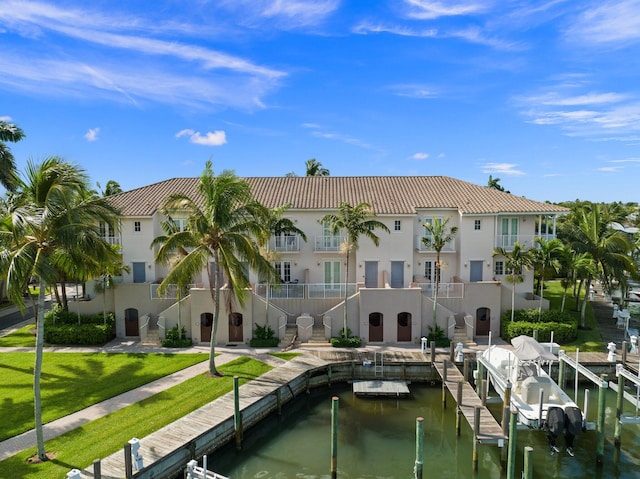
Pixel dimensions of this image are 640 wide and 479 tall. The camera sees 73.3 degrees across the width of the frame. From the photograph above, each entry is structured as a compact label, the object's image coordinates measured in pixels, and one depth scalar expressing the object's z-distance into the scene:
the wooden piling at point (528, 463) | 13.69
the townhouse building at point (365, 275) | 26.75
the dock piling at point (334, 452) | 15.46
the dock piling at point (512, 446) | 14.61
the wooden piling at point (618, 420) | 17.20
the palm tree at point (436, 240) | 25.76
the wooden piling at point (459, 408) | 18.16
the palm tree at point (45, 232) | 12.77
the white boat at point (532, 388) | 16.15
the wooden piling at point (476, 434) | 15.66
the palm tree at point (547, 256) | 25.89
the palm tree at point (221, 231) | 19.48
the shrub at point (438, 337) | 26.05
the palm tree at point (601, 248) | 27.78
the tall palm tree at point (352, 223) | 25.36
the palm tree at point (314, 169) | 52.41
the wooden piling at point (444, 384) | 20.88
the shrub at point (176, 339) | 25.98
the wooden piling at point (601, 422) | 16.23
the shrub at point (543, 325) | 25.91
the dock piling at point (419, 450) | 14.73
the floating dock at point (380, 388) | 21.50
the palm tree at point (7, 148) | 33.12
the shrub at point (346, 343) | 25.94
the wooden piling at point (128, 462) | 12.61
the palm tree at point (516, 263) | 26.41
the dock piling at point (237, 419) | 17.05
